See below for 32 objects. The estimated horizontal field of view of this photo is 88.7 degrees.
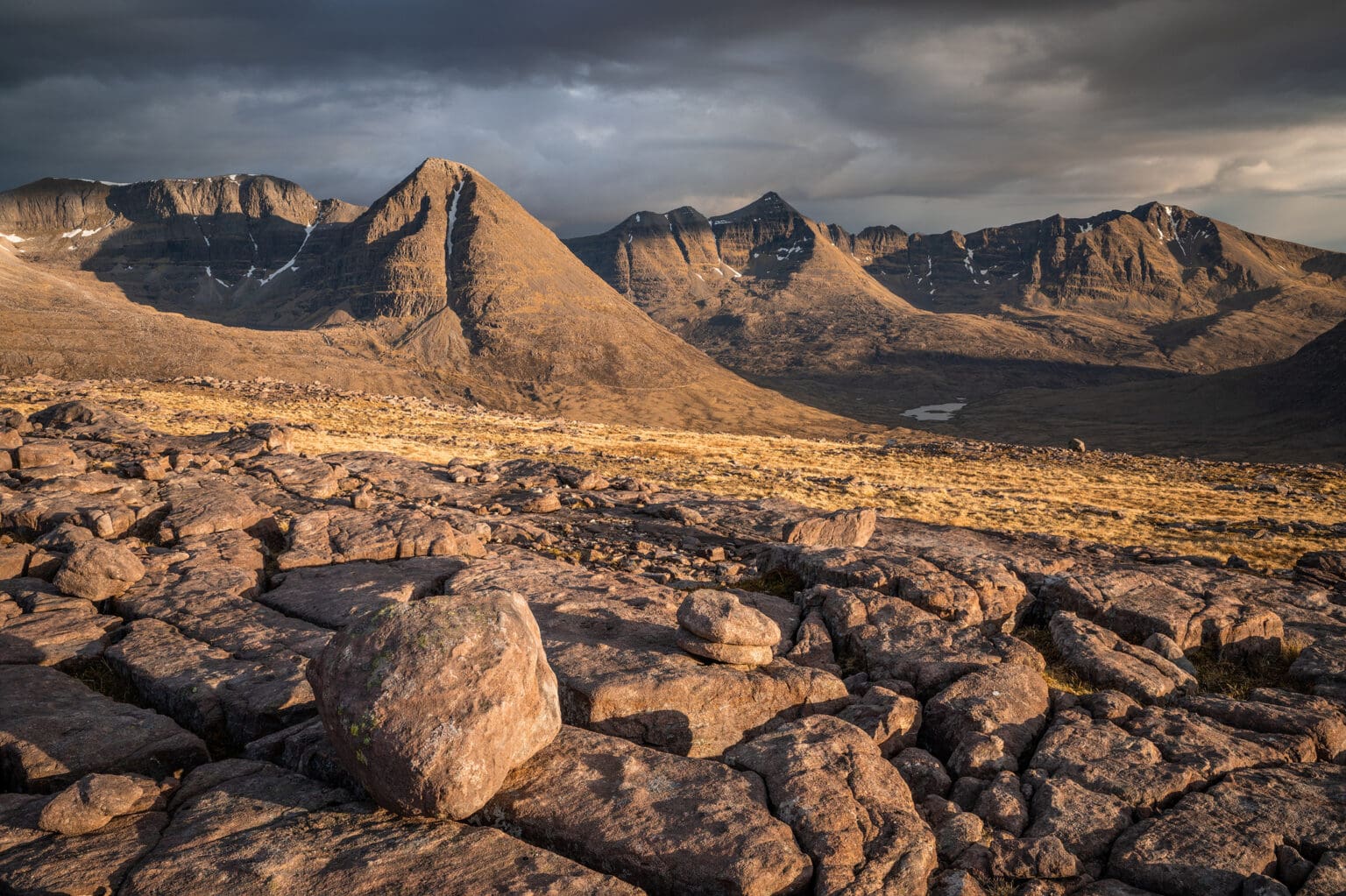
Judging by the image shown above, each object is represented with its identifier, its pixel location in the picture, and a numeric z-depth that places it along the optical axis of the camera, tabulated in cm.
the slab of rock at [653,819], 863
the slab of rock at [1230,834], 906
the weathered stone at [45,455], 2669
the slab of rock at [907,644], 1386
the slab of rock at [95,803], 885
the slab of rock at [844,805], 879
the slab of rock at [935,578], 1728
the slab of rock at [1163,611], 1672
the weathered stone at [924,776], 1088
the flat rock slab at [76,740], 1023
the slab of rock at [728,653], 1306
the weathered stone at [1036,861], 922
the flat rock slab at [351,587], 1600
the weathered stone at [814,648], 1462
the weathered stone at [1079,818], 970
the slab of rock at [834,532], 2405
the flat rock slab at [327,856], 800
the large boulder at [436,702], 909
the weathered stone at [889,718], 1178
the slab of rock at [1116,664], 1383
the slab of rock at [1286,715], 1189
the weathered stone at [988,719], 1128
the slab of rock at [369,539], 1950
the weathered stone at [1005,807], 1002
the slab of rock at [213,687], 1181
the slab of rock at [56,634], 1343
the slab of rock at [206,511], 2047
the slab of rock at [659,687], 1155
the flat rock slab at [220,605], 1407
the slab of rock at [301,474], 2748
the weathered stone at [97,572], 1599
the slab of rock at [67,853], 798
